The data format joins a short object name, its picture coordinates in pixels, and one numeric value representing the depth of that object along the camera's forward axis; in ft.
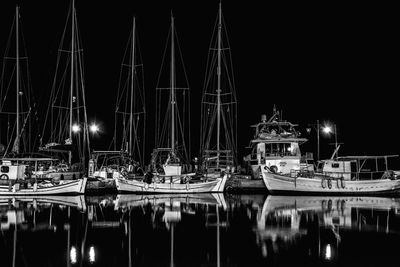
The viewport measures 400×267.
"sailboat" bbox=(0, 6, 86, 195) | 120.37
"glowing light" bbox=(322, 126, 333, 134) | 160.03
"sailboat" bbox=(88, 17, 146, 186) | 154.61
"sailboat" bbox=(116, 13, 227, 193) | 135.44
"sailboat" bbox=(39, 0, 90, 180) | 144.77
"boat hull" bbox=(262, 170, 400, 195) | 132.98
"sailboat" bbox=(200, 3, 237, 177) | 165.78
